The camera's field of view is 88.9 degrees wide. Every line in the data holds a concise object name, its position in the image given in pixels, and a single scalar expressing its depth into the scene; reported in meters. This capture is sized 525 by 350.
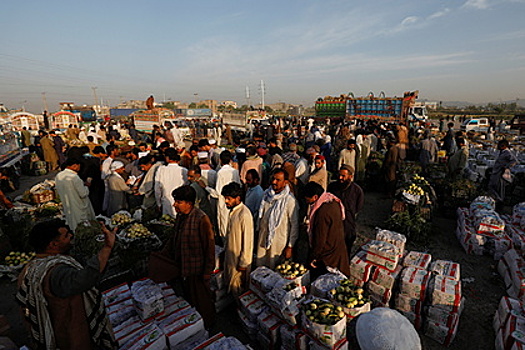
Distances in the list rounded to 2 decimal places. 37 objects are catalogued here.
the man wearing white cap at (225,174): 5.63
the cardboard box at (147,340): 2.74
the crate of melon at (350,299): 3.11
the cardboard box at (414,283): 3.78
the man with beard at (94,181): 6.94
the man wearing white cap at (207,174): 6.16
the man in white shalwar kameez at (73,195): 5.25
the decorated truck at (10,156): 10.84
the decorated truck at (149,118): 22.03
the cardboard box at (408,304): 3.82
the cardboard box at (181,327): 2.92
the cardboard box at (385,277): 4.00
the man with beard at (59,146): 13.07
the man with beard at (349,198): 4.84
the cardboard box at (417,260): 4.17
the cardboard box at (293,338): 3.05
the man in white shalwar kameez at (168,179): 5.64
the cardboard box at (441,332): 3.67
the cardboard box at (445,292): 3.59
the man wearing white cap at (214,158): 8.52
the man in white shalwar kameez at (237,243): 3.82
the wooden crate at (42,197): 8.70
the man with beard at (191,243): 3.40
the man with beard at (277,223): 4.20
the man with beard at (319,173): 5.95
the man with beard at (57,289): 2.22
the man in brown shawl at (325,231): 3.84
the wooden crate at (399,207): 7.13
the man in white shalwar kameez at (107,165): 6.89
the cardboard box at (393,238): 4.55
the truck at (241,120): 24.08
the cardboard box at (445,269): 3.97
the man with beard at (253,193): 5.13
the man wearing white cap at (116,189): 6.45
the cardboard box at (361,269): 4.18
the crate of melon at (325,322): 2.76
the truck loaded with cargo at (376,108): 23.30
